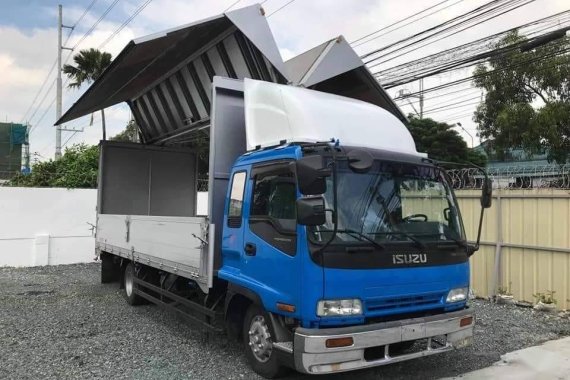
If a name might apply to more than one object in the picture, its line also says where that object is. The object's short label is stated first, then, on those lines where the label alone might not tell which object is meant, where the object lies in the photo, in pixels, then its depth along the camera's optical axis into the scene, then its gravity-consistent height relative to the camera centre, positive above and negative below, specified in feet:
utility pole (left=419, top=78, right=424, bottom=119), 113.23 +21.83
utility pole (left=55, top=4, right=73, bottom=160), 81.41 +16.72
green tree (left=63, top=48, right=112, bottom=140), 67.97 +17.35
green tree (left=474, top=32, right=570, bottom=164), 55.98 +12.41
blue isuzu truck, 14.47 -1.03
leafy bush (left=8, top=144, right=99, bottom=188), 55.36 +2.94
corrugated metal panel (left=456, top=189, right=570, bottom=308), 27.14 -1.95
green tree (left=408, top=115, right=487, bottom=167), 102.99 +12.30
